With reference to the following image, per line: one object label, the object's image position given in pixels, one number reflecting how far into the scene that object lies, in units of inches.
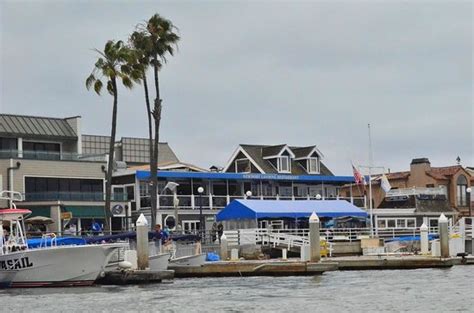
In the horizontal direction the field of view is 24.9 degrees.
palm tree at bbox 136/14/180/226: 2726.4
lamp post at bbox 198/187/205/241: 2576.3
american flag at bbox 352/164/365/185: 3000.5
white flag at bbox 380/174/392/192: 3020.9
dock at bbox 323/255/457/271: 2151.8
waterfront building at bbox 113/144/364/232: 3120.1
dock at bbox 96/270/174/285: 1782.7
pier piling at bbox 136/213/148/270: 1795.0
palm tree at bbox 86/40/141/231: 2630.4
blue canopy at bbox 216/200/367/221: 2802.7
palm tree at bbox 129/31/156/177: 2731.3
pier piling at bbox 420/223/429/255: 2460.6
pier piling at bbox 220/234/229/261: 2330.2
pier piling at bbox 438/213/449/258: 2196.1
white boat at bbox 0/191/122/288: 1759.4
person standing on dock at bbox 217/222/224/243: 2759.8
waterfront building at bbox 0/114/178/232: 2871.6
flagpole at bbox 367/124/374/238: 2842.0
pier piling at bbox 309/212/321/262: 1964.8
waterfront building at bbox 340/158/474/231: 3420.3
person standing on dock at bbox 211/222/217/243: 2776.1
